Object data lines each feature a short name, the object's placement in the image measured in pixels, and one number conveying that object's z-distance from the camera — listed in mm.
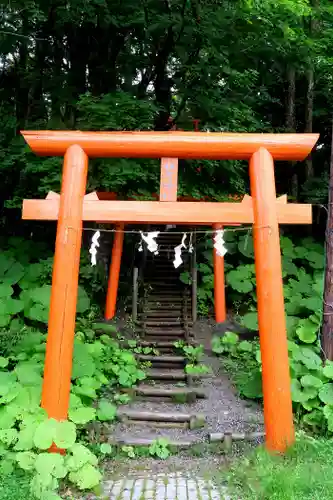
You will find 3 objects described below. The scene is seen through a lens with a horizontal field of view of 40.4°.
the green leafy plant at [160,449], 5438
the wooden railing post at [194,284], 10940
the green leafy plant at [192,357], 8039
